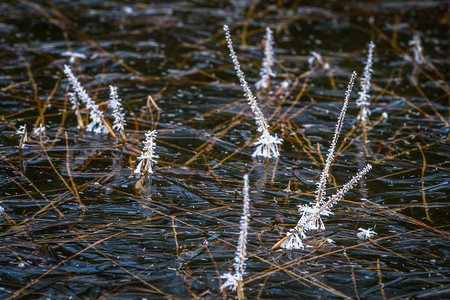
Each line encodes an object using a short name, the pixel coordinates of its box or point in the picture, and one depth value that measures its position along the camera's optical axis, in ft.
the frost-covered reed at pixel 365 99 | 18.47
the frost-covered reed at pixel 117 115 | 15.87
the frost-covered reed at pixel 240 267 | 9.65
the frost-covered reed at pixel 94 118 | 16.20
